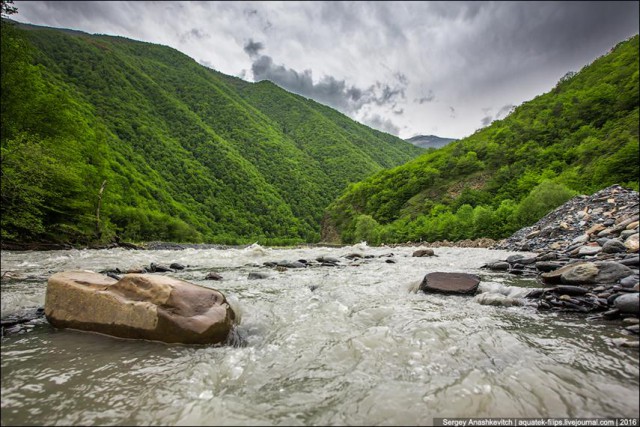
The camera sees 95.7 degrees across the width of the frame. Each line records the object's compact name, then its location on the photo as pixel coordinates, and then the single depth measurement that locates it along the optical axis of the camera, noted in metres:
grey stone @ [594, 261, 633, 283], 6.15
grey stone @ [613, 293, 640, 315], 4.84
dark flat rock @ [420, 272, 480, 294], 7.90
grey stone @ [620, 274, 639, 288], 5.58
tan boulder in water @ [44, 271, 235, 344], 4.66
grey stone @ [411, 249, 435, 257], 21.71
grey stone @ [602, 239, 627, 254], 8.66
